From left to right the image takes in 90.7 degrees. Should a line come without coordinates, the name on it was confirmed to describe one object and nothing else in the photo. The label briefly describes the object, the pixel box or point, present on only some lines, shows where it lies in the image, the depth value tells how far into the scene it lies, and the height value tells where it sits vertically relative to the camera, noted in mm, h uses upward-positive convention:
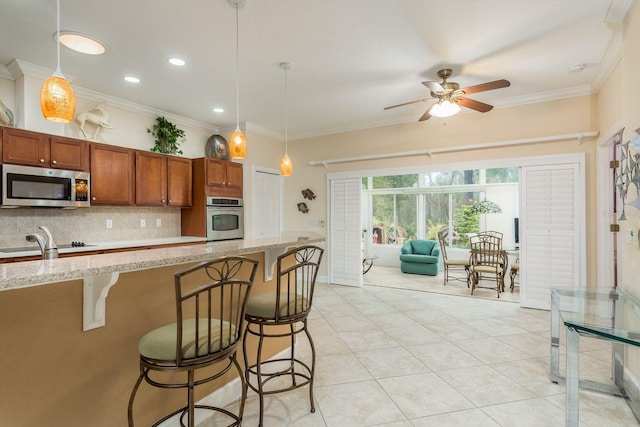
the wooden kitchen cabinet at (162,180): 4328 +496
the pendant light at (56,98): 1516 +566
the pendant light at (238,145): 2588 +567
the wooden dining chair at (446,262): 6047 -942
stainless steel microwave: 3113 +290
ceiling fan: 3357 +1273
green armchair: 6977 -976
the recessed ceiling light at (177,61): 3248 +1594
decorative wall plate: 5316 +1128
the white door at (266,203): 5766 +213
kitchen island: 1281 -582
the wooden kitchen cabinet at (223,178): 4949 +595
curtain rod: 4051 +992
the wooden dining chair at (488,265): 5289 -895
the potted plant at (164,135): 4773 +1200
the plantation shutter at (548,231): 4113 -233
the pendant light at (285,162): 3407 +577
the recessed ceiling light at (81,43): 2739 +1560
